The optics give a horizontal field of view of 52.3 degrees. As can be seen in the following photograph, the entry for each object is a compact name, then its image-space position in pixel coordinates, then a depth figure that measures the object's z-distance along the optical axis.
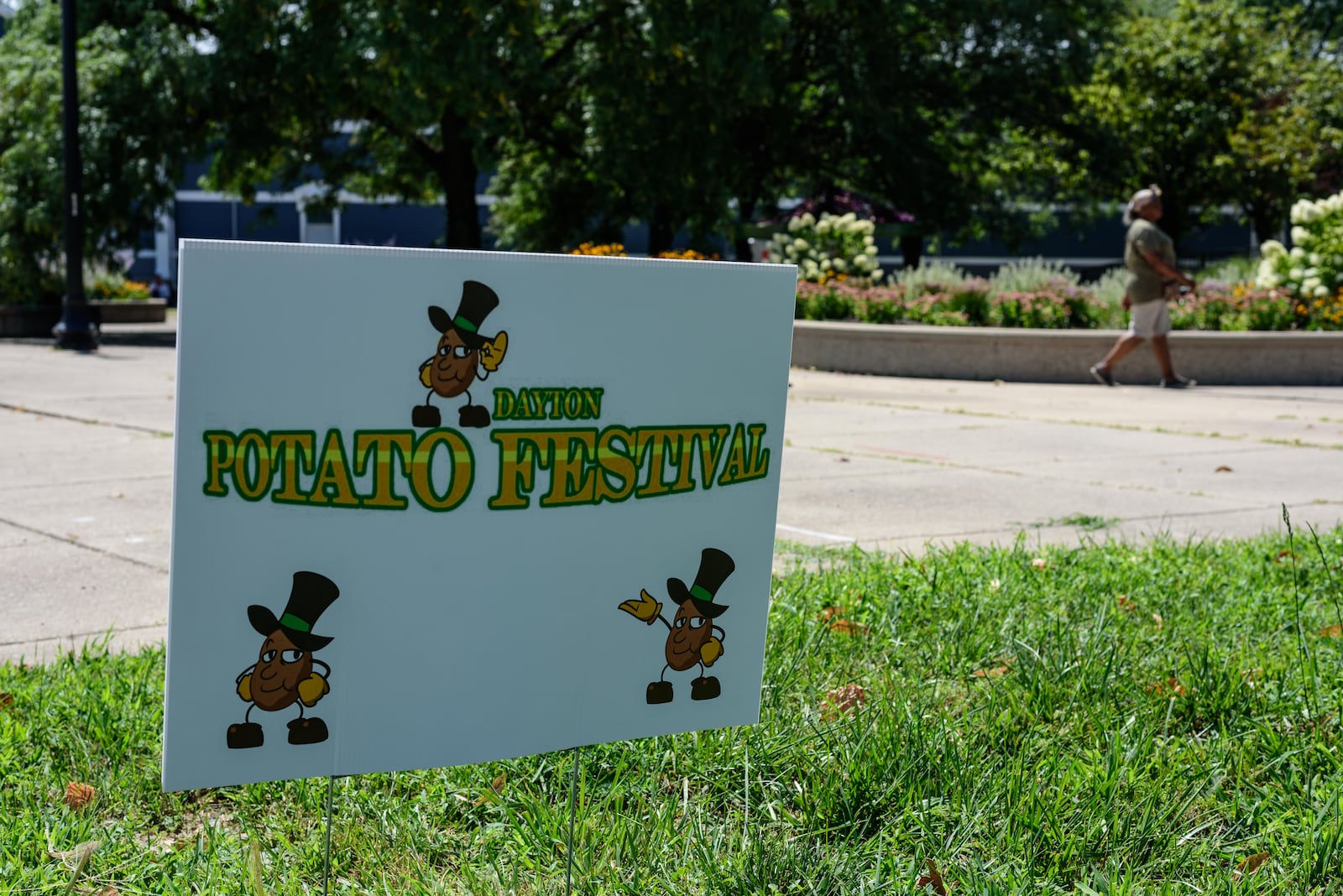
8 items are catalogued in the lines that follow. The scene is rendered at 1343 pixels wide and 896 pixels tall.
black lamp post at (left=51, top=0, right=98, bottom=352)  18.95
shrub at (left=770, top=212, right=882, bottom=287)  19.95
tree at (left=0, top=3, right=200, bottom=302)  22.09
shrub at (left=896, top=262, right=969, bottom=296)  18.36
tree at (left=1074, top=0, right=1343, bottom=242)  31.81
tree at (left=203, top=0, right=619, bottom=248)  20.41
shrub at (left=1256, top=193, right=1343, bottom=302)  16.78
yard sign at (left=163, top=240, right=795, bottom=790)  1.92
